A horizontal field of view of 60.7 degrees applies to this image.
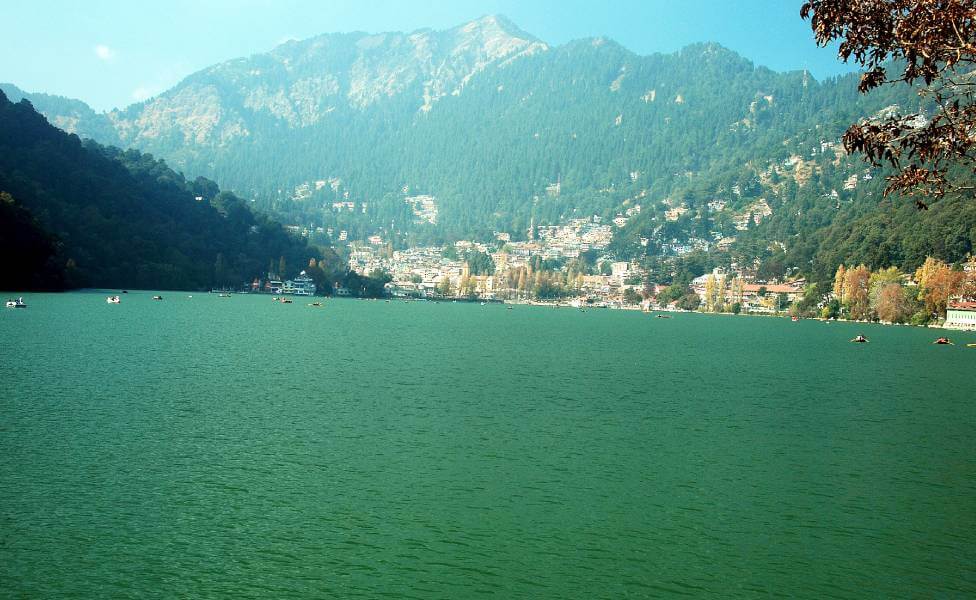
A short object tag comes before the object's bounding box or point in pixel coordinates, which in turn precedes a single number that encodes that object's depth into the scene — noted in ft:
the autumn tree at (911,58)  45.91
